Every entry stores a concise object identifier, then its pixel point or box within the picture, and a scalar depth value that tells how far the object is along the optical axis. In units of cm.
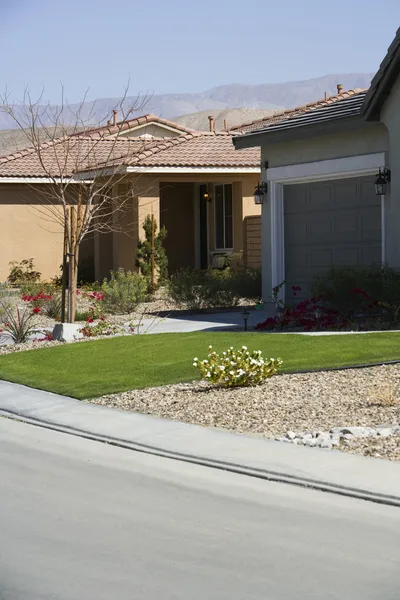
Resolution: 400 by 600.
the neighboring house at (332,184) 1903
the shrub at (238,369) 1269
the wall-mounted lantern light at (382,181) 1923
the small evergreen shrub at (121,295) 2333
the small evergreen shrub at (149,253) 2897
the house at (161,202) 2934
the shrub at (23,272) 3384
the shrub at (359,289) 1802
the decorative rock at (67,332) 1828
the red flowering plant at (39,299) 2112
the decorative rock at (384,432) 997
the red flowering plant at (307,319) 1834
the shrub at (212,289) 2347
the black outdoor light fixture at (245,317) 1838
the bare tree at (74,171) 1917
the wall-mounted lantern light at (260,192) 2264
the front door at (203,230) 3275
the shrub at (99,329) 1853
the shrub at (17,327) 1852
